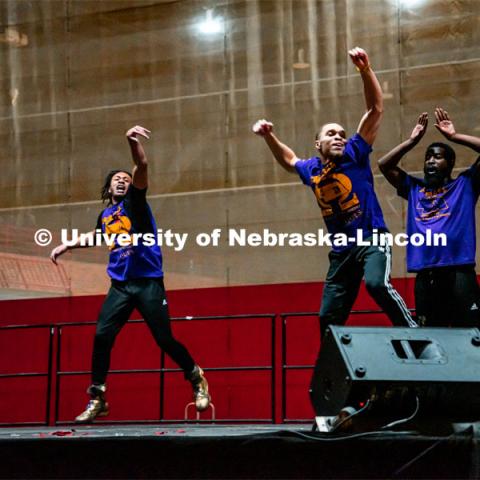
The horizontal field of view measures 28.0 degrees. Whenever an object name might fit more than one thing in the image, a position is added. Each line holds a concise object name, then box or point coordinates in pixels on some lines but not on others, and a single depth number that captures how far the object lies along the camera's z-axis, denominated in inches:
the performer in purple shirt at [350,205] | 221.8
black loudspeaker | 173.0
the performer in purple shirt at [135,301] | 257.8
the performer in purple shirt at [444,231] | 227.5
